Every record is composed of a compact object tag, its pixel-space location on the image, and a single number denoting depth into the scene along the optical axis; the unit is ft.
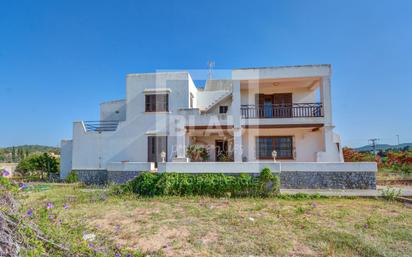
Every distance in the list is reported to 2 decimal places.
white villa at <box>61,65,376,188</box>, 46.14
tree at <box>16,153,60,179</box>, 62.18
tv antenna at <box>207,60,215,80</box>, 76.00
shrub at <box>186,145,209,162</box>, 48.49
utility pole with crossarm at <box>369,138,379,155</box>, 96.18
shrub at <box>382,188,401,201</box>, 30.99
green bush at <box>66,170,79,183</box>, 53.01
